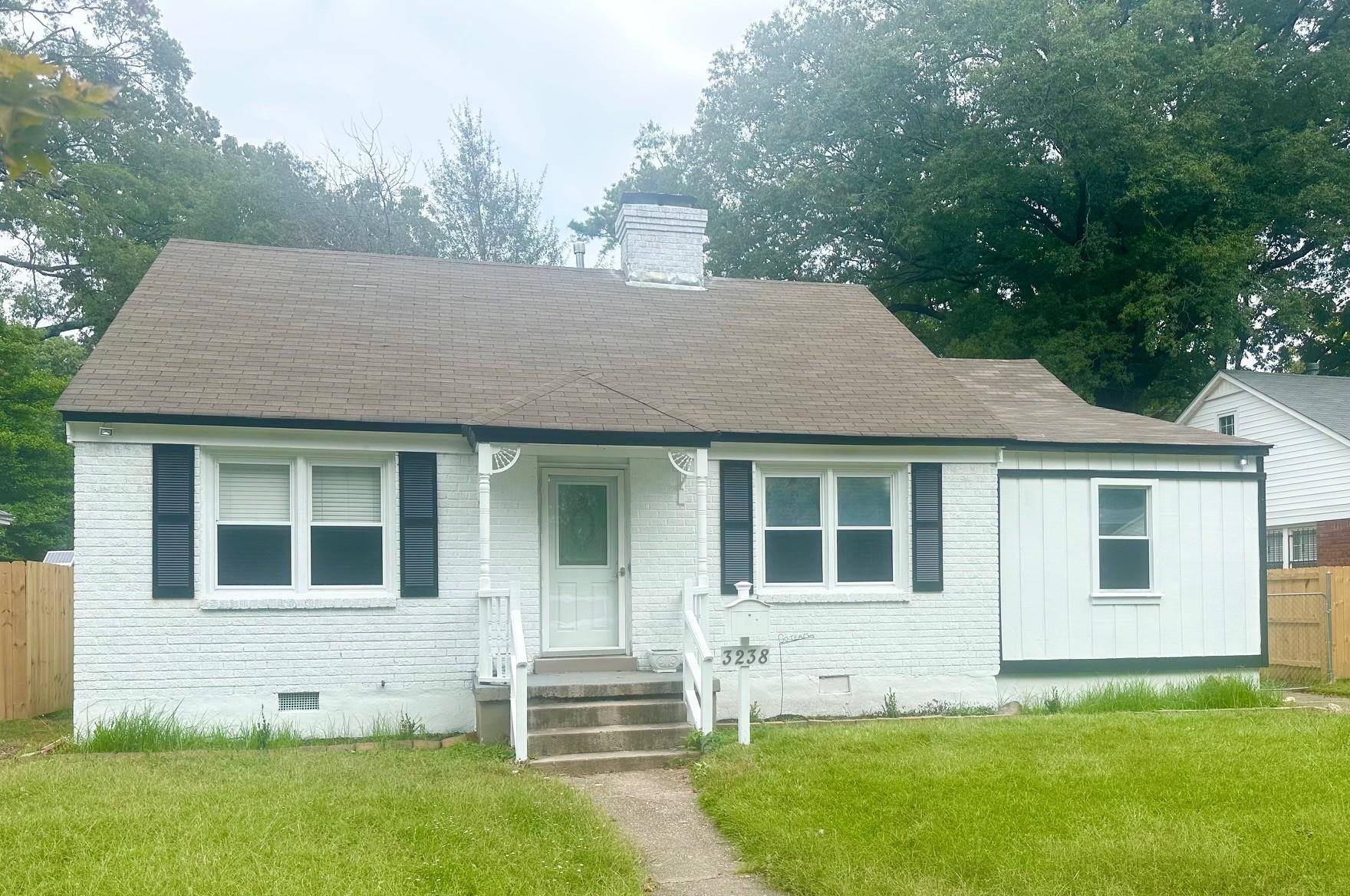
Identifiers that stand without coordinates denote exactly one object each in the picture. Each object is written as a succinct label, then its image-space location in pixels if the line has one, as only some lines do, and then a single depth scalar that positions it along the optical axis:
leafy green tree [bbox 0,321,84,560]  25.92
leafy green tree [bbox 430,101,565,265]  33.56
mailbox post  10.20
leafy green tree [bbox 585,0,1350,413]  25.66
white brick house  10.52
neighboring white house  22.27
